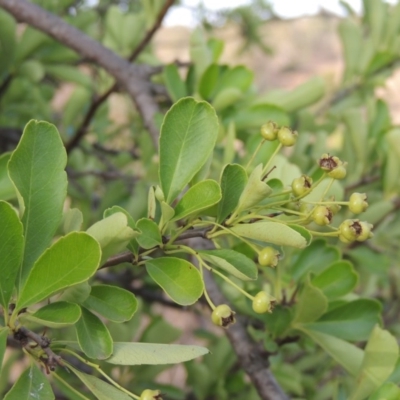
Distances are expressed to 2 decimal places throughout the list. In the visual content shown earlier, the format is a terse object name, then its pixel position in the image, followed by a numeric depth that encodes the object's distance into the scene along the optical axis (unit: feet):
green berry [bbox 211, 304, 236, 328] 0.73
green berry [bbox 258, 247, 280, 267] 0.76
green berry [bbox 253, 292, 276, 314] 0.75
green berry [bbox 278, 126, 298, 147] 0.78
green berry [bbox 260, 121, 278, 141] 0.80
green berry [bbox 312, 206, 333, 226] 0.73
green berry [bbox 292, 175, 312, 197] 0.75
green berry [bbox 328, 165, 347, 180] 0.75
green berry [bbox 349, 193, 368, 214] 0.76
